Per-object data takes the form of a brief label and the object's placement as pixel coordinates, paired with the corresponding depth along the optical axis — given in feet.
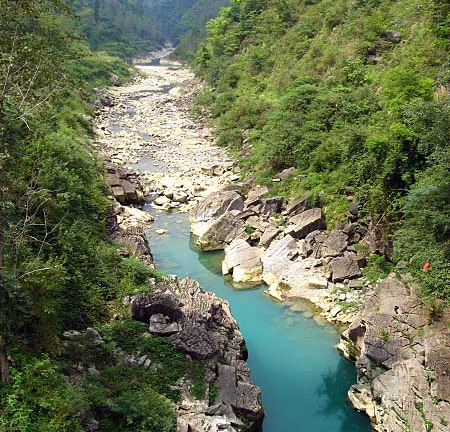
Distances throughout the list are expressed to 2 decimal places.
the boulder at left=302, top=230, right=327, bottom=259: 59.88
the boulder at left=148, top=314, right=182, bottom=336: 39.24
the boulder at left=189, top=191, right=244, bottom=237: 71.05
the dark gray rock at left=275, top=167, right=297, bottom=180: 75.56
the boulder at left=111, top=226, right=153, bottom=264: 55.16
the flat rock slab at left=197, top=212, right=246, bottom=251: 66.95
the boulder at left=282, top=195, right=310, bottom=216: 67.51
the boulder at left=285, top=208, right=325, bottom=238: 63.16
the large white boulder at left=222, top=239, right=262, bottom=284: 59.16
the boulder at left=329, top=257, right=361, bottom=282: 55.21
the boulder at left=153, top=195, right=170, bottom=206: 81.61
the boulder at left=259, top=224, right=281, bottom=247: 64.69
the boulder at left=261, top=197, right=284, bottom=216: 70.82
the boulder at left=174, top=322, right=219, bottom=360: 37.68
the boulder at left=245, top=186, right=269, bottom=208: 72.74
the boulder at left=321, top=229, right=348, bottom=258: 57.93
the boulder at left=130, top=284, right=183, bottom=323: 40.68
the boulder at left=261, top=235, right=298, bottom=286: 58.44
